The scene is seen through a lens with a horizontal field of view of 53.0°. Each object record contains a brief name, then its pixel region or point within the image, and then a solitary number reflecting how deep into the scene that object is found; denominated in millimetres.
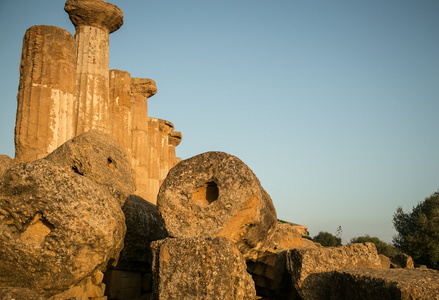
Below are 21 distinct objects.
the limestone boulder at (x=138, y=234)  5230
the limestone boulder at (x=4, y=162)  6586
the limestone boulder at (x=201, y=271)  3740
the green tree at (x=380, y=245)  22297
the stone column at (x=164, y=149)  18125
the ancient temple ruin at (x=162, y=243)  3807
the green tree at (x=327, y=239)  26489
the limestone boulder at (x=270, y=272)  5211
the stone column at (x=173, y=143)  20766
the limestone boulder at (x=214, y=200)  4441
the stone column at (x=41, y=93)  9406
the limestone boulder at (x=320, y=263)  4465
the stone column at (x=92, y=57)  10597
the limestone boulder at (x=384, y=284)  3318
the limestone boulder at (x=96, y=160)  6102
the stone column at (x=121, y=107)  12594
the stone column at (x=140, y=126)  14258
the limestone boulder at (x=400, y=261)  6965
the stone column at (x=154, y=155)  16688
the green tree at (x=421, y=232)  17812
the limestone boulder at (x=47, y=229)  3928
